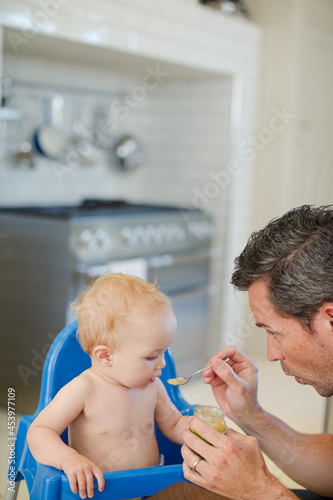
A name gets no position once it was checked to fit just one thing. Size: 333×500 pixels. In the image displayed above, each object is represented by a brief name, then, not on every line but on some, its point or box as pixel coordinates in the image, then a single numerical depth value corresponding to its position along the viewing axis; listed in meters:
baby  1.48
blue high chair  1.36
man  1.32
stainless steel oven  3.07
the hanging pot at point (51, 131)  3.73
